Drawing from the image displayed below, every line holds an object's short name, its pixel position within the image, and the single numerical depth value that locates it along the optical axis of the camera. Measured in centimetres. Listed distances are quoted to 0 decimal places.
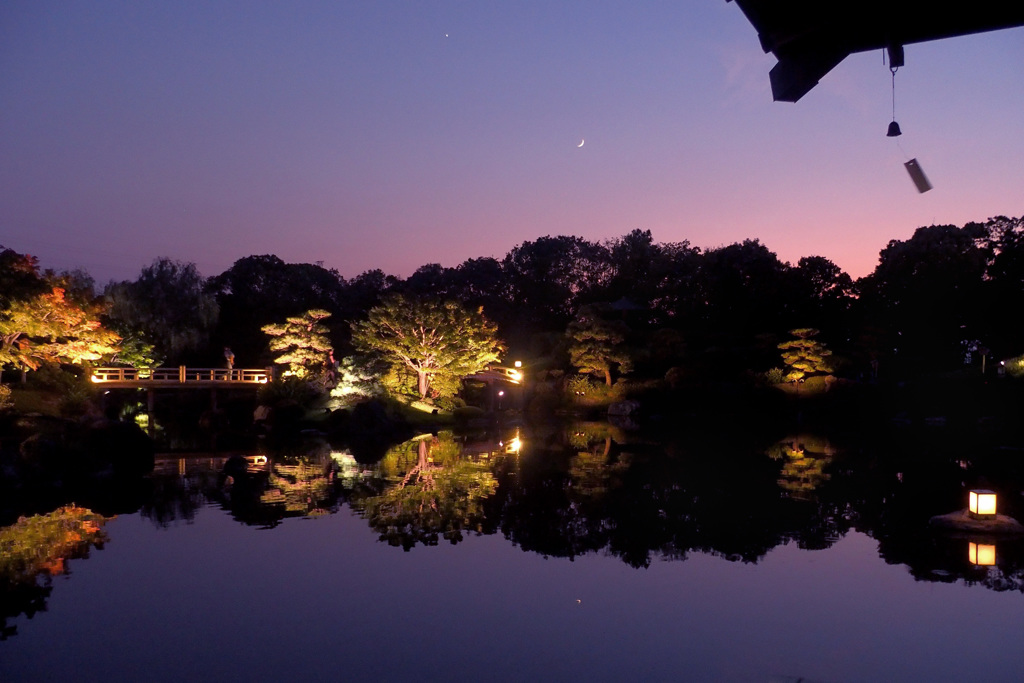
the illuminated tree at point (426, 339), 2878
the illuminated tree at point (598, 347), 3478
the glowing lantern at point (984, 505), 1130
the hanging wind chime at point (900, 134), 283
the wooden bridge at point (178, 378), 2947
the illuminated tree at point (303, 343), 2992
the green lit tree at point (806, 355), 3262
